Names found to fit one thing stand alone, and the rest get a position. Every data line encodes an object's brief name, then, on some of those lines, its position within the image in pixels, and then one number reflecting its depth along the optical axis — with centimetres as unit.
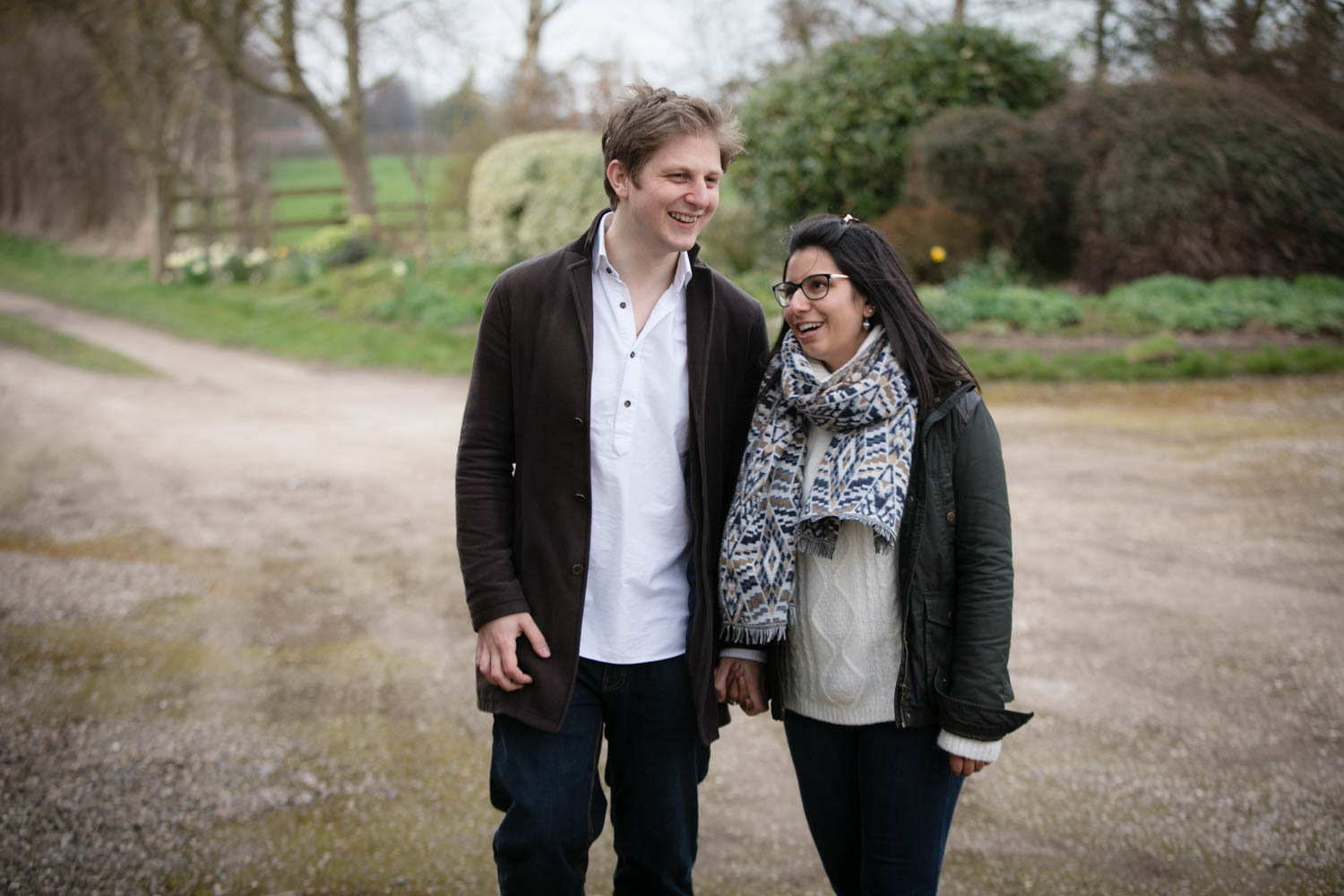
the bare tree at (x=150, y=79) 1742
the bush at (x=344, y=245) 1642
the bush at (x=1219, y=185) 977
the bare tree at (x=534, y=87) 1841
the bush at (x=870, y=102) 1211
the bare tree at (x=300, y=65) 1653
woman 205
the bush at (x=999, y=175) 1098
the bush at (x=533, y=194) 1409
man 216
